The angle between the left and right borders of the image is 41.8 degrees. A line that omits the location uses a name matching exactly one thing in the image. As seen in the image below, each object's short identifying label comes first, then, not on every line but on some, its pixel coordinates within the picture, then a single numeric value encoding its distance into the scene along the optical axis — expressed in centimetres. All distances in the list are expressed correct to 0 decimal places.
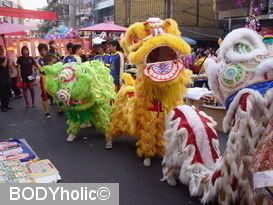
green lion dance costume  415
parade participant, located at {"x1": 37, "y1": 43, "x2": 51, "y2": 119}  623
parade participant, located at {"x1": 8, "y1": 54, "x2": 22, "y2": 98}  827
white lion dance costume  170
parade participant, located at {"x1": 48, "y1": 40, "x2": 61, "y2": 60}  694
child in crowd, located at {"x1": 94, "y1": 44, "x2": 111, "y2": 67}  628
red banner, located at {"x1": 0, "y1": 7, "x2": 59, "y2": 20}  922
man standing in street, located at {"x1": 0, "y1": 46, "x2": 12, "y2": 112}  683
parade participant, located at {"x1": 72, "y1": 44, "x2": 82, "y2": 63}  623
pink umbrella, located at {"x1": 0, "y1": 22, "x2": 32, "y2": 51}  639
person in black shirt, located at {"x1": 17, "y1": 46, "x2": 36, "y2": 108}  685
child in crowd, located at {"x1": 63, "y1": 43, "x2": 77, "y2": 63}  606
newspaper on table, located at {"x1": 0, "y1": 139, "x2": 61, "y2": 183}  319
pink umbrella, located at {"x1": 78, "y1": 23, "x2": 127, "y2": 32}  890
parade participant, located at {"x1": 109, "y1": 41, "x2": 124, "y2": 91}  613
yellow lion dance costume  345
